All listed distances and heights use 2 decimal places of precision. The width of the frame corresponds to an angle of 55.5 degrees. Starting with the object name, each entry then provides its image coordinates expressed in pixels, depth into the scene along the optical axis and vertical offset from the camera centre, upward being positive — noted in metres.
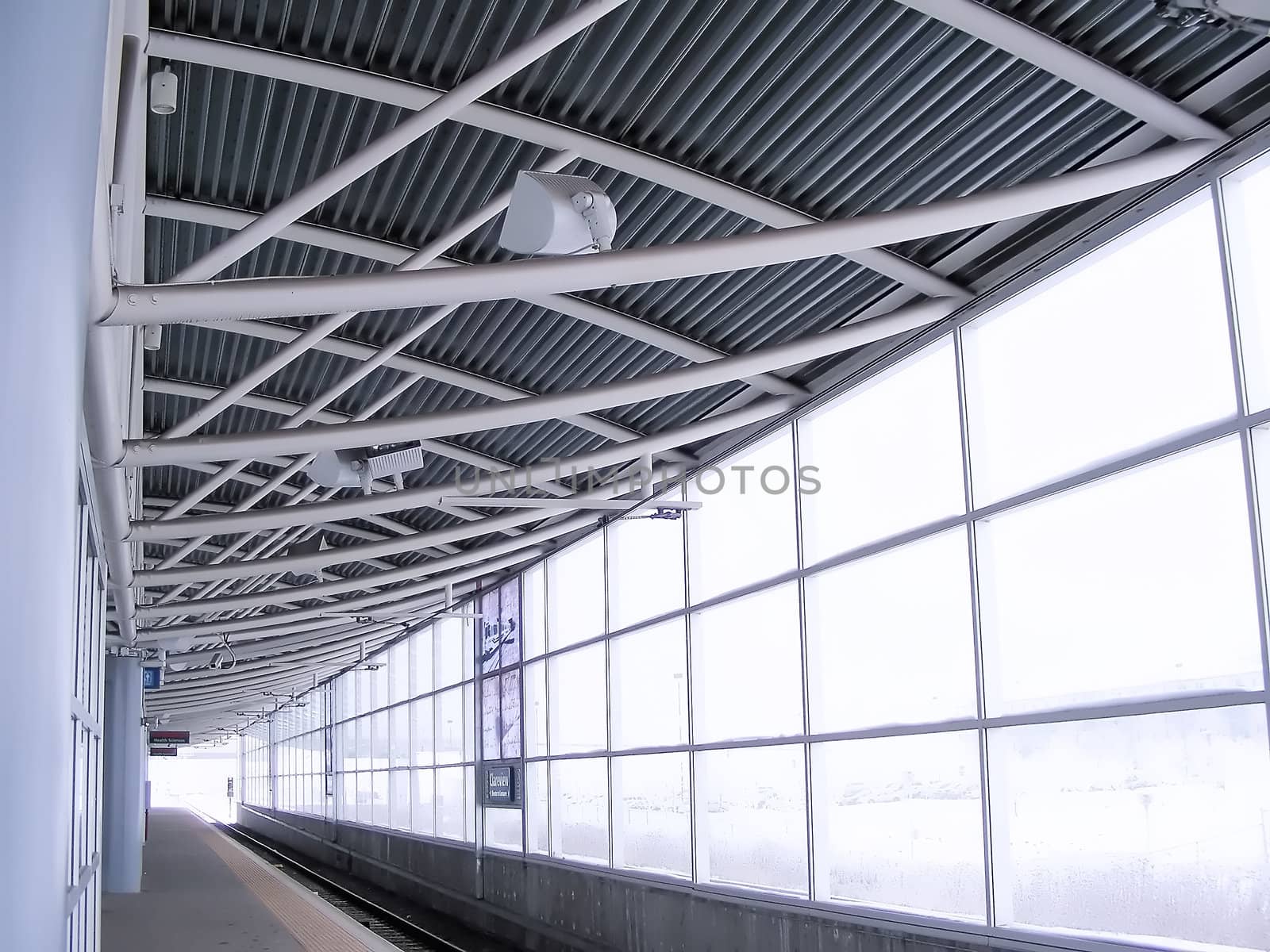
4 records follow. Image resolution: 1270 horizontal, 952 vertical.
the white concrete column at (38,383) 1.76 +0.47
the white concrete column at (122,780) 25.58 -2.44
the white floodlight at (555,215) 7.91 +2.92
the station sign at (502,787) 25.72 -2.68
